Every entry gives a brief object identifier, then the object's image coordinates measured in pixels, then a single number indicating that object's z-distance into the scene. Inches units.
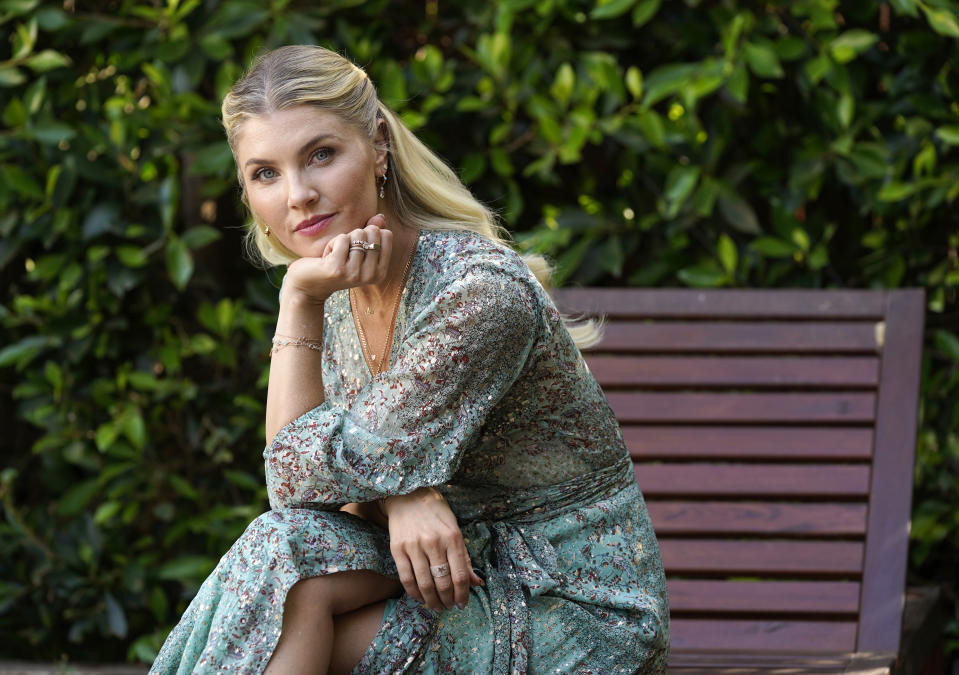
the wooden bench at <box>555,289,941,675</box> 220.3
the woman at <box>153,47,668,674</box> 191.7
